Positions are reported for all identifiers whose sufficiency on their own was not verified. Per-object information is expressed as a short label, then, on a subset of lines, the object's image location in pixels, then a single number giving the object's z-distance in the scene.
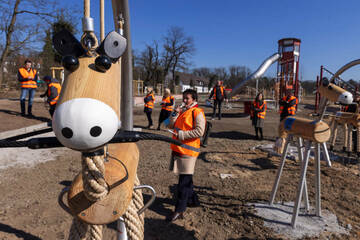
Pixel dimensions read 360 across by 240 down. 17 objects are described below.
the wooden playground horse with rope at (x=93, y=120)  0.67
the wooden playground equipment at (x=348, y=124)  5.58
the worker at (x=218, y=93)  11.17
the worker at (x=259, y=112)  7.50
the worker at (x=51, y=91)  7.06
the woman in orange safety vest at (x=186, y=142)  2.73
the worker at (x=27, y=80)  8.00
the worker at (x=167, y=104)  8.21
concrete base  2.58
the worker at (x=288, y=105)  6.89
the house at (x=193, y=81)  71.32
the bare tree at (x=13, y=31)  12.79
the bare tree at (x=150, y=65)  44.91
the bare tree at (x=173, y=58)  44.06
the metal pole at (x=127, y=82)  1.11
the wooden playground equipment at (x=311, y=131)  2.34
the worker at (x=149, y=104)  8.84
